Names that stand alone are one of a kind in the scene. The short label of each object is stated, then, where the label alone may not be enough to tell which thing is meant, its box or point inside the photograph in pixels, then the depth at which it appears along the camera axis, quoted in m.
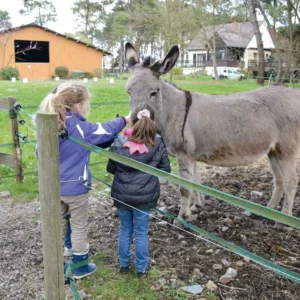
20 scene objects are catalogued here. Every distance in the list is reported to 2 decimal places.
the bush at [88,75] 32.84
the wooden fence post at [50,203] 2.11
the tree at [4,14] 62.01
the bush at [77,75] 31.98
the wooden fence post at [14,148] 5.57
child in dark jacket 3.20
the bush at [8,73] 27.94
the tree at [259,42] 25.48
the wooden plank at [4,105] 5.62
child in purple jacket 3.04
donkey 4.43
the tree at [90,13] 55.53
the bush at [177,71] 36.05
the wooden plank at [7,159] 5.86
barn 30.97
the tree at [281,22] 23.65
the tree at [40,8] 57.31
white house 51.19
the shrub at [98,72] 34.25
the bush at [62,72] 32.08
